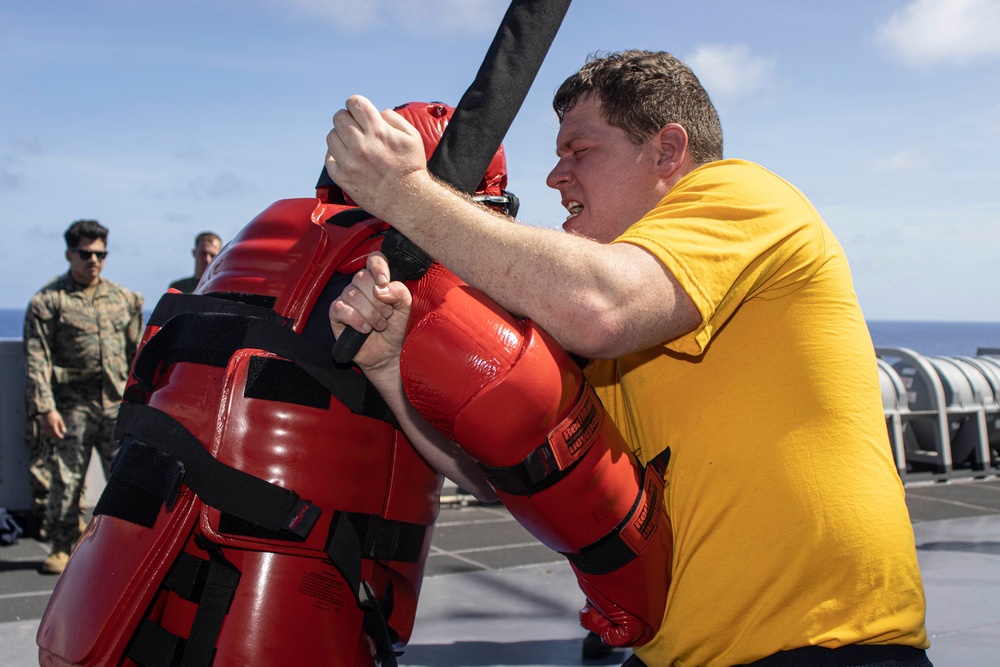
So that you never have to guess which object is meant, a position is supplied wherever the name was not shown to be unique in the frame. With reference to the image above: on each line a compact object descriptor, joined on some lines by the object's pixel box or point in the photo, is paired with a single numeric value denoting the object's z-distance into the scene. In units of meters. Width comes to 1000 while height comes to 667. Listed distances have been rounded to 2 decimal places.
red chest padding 1.90
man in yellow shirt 1.62
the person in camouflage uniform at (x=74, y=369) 6.17
